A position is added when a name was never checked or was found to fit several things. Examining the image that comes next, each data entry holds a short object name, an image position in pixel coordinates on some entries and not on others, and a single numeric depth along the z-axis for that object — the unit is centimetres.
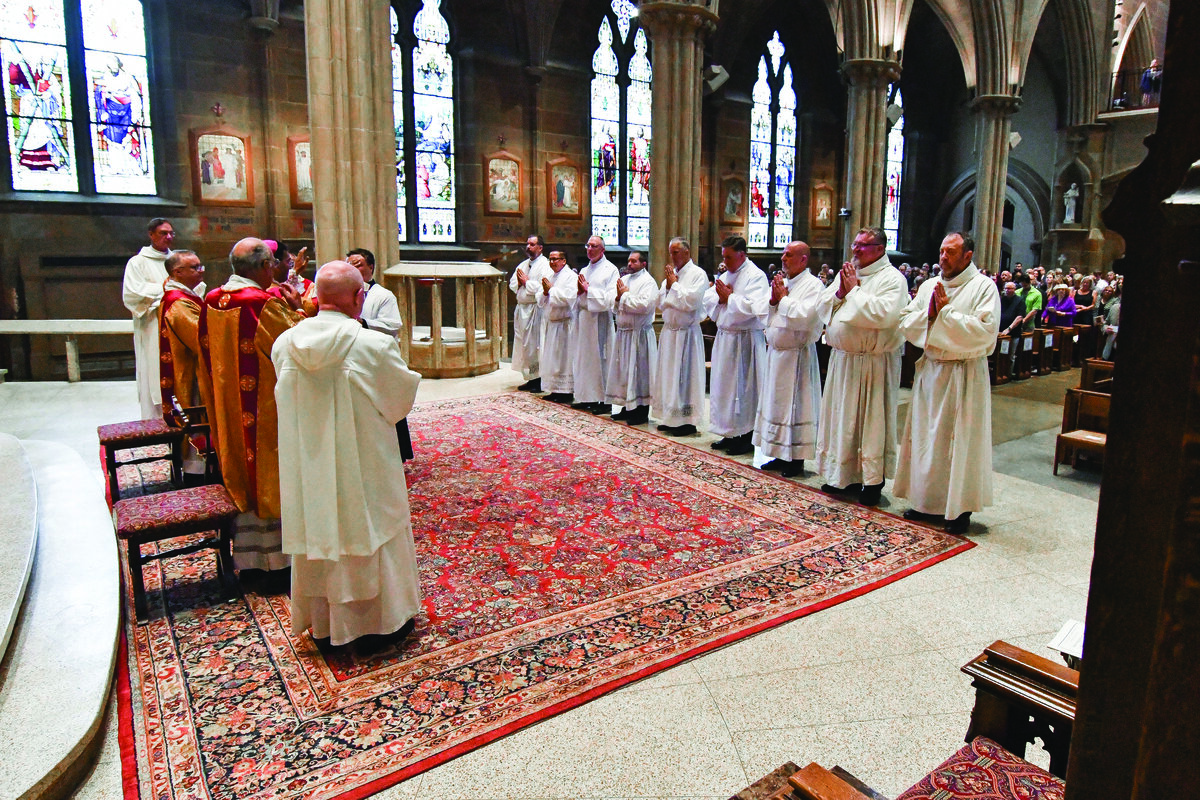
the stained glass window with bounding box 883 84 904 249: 2394
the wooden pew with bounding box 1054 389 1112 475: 596
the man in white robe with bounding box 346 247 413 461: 591
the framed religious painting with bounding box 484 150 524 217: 1599
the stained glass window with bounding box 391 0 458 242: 1526
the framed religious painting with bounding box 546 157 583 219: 1688
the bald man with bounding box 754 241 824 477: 600
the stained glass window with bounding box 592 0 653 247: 1767
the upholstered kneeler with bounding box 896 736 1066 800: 152
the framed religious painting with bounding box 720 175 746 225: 1958
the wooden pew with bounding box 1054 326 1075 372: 1225
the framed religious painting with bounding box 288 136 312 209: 1356
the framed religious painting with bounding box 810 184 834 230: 2191
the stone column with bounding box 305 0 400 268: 890
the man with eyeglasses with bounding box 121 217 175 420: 626
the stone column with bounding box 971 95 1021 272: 1823
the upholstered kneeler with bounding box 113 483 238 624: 343
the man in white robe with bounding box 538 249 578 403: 854
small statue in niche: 2047
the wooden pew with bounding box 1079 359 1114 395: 677
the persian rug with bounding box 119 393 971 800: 268
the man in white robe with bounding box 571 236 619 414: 819
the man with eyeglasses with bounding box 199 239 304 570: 373
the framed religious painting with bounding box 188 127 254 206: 1285
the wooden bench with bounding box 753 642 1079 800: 152
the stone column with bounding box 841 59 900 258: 1588
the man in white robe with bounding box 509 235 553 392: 954
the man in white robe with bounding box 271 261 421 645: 297
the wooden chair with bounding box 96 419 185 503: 485
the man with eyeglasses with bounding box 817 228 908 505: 517
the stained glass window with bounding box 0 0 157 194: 1165
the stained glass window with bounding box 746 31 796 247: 2053
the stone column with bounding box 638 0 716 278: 1167
